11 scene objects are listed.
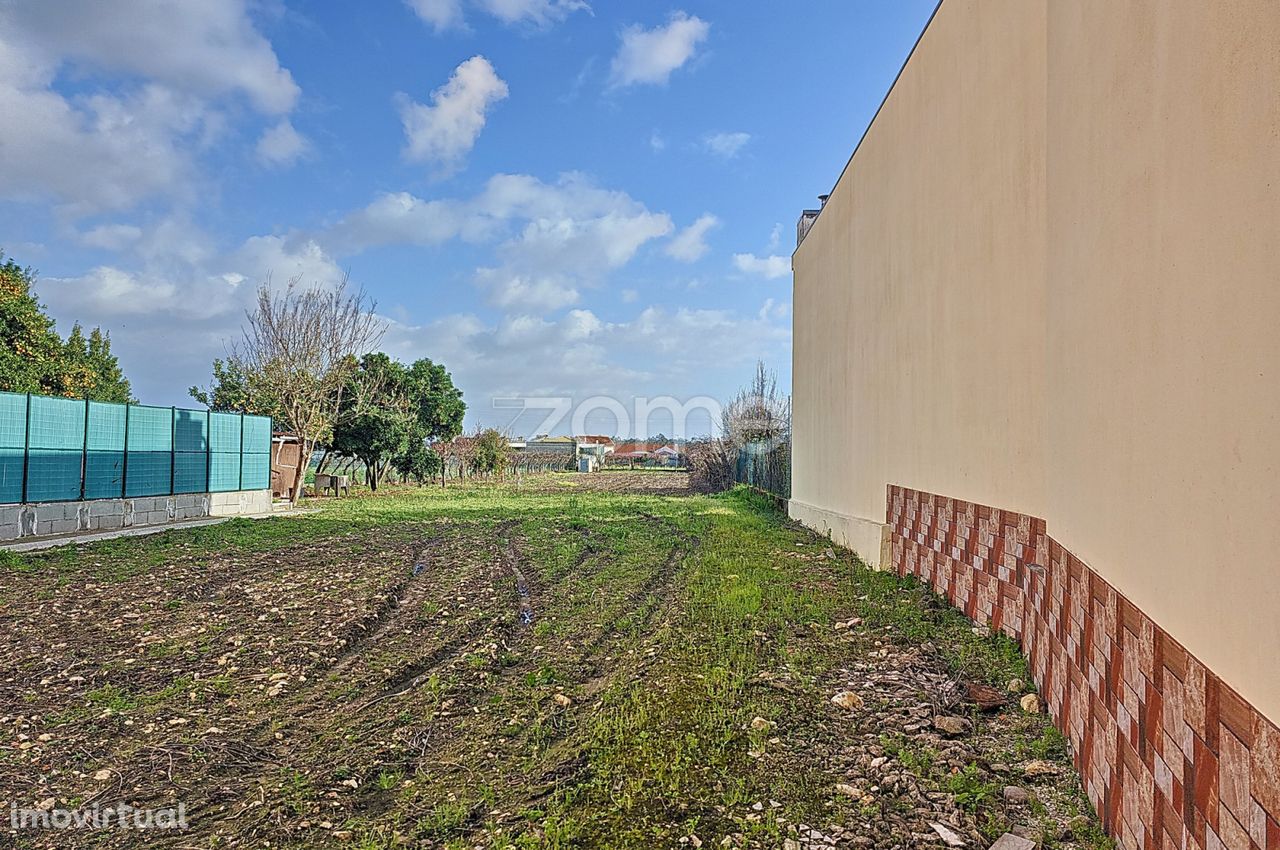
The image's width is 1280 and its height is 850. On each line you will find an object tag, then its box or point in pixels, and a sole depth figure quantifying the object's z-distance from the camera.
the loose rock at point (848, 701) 4.17
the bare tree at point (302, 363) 22.27
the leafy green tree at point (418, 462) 28.72
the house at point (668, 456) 63.56
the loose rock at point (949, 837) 2.78
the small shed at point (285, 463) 20.98
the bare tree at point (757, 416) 23.40
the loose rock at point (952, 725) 3.74
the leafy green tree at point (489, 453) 34.78
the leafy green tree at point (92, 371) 21.02
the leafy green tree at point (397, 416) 26.15
